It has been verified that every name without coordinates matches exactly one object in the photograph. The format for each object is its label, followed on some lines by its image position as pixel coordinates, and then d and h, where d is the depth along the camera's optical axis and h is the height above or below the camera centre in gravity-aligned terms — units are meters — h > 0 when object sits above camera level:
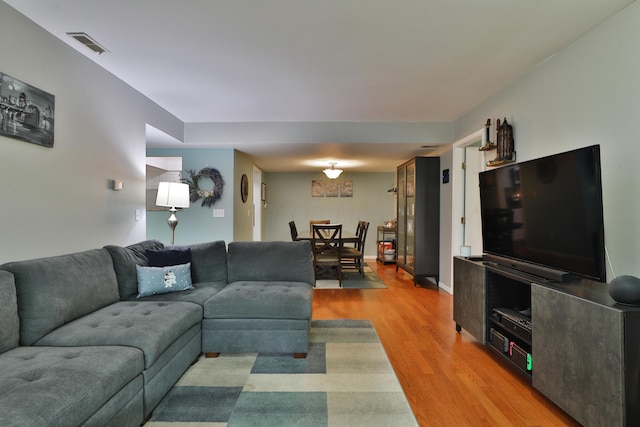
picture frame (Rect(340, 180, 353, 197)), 8.41 +0.88
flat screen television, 1.85 +0.06
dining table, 5.28 -0.23
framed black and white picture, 2.01 +0.70
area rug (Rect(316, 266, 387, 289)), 5.11 -0.93
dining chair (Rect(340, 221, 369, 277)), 5.54 -0.48
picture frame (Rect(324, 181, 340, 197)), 8.41 +0.87
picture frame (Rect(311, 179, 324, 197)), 8.43 +0.86
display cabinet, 5.18 +0.10
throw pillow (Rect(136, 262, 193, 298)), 2.68 -0.47
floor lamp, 3.68 +0.30
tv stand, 1.49 -0.65
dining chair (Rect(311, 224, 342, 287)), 5.10 -0.41
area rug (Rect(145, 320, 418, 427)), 1.84 -1.06
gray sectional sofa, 1.40 -0.62
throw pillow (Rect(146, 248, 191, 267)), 2.92 -0.31
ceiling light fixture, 6.76 +1.05
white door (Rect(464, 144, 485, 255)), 4.37 +0.42
